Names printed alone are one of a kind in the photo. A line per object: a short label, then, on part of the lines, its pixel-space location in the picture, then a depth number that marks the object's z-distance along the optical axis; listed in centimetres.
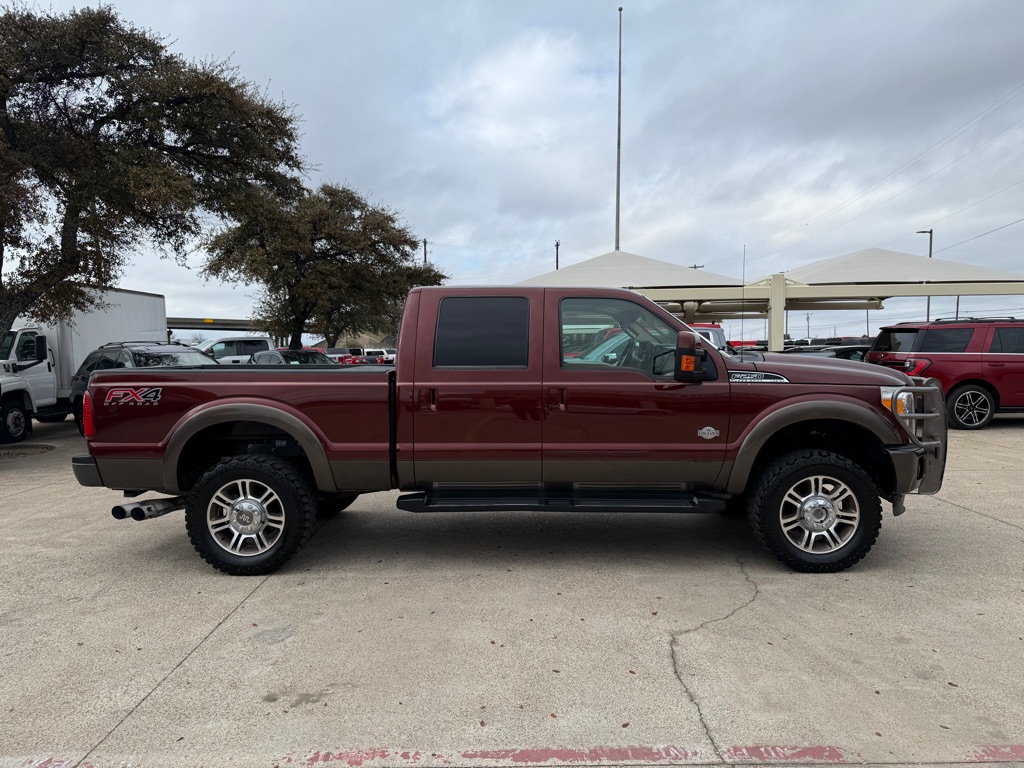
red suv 1074
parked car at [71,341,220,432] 1164
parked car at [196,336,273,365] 1966
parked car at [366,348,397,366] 3061
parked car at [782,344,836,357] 1433
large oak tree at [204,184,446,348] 2064
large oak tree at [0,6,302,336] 1038
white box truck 1130
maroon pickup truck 437
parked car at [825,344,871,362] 1356
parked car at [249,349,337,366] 1451
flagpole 2594
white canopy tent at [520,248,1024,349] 2047
